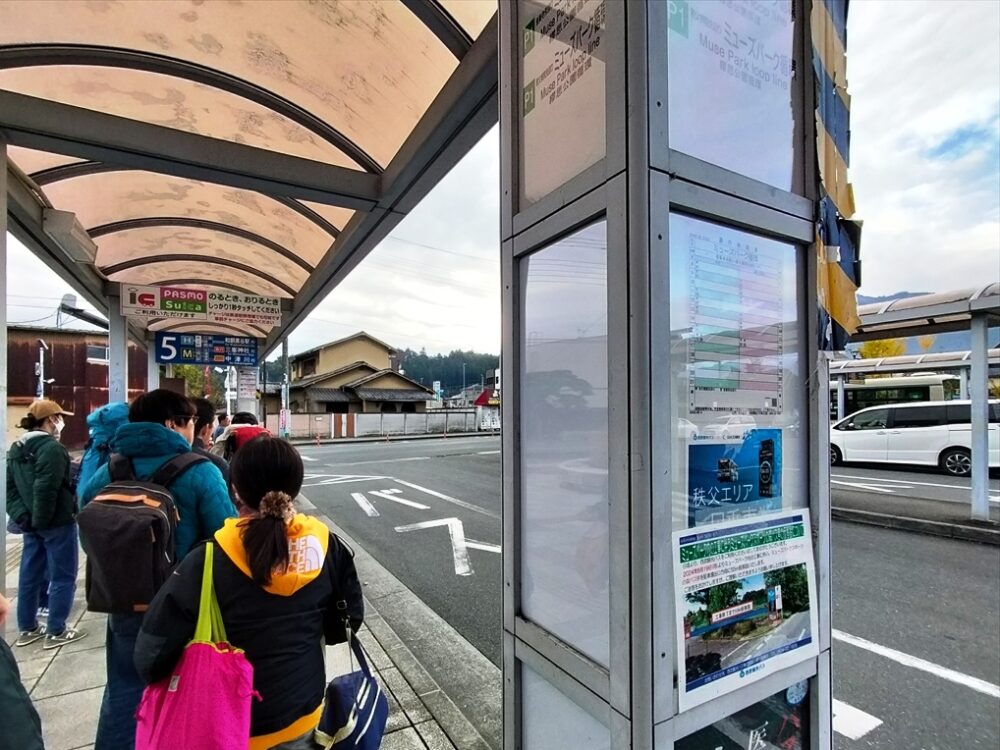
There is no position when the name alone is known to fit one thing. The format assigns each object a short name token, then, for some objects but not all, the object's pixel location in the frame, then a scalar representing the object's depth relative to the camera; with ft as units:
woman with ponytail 4.77
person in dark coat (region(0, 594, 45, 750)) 2.81
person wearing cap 11.22
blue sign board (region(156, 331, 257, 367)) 30.81
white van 39.58
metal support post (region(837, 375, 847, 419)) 55.57
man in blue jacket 6.84
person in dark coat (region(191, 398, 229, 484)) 11.50
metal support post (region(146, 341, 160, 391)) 30.89
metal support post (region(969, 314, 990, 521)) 21.71
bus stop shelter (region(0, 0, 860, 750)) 3.99
